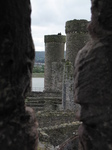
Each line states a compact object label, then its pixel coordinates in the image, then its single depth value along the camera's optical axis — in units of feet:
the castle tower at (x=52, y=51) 92.07
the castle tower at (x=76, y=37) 64.54
